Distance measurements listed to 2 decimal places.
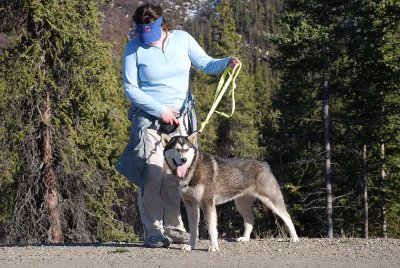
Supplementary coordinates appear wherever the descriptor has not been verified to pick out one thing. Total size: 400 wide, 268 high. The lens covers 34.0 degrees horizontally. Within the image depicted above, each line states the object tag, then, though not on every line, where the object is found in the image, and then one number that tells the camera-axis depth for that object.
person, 8.39
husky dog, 8.44
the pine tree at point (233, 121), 41.15
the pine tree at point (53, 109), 17.44
